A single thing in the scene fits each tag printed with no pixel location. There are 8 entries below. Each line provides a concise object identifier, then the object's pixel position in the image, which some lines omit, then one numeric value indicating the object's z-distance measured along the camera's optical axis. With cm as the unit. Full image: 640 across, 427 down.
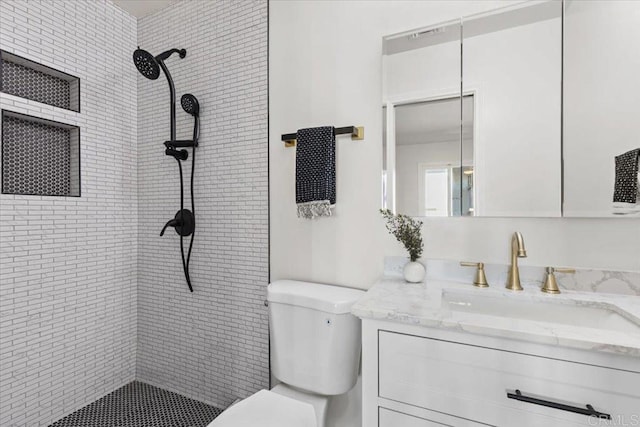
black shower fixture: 183
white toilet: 129
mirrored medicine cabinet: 118
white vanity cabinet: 80
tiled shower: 170
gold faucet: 121
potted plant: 135
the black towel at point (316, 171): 151
